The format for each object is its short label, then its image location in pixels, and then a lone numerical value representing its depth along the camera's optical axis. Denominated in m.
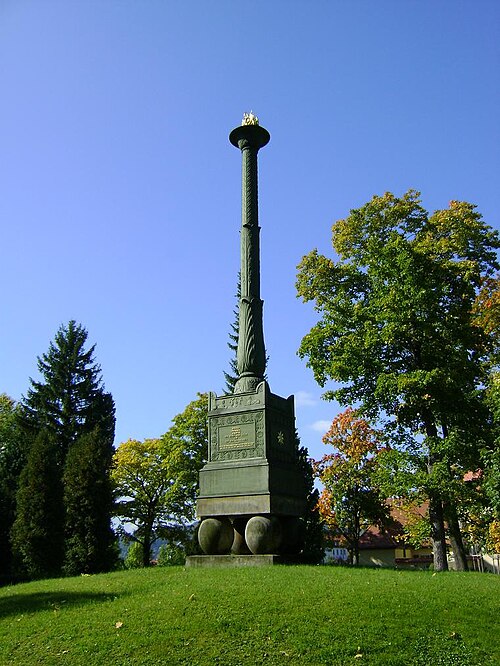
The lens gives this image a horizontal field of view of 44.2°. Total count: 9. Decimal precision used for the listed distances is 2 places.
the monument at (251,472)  14.91
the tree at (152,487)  32.66
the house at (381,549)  44.19
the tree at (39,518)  24.61
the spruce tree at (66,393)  38.09
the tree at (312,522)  23.19
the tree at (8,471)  28.22
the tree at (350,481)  33.31
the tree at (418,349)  19.59
